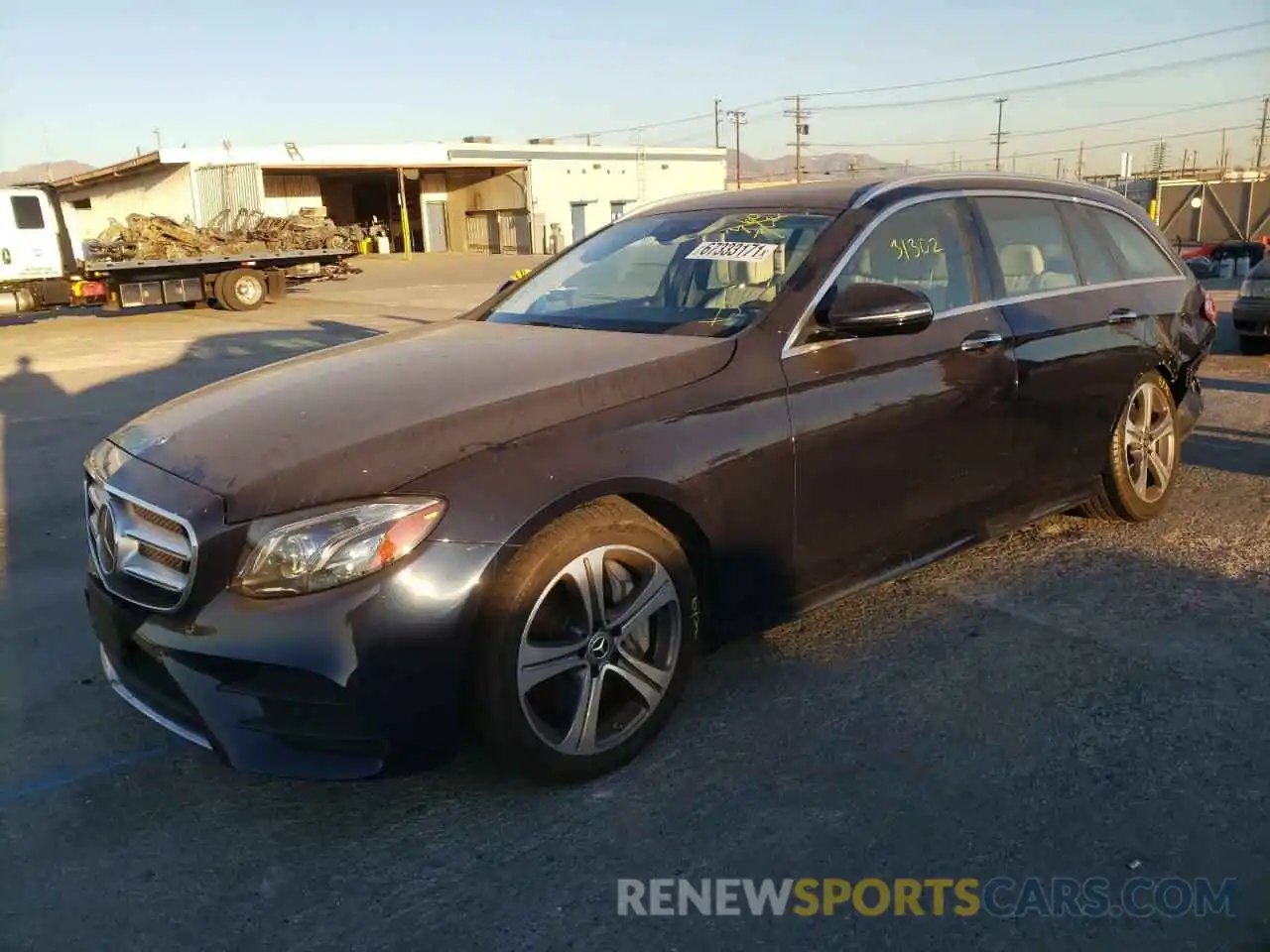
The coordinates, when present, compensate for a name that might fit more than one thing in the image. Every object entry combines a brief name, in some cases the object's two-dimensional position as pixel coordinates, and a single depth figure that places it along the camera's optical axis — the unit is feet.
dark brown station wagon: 8.34
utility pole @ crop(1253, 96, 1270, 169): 284.20
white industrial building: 128.16
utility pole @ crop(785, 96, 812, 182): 253.90
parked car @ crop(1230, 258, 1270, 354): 33.91
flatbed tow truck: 61.31
